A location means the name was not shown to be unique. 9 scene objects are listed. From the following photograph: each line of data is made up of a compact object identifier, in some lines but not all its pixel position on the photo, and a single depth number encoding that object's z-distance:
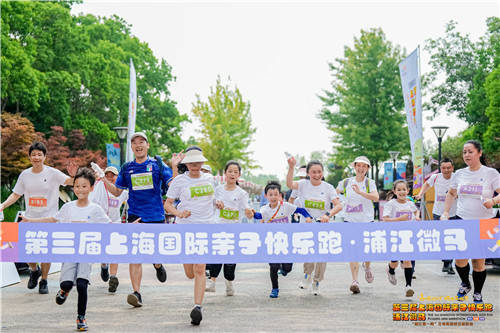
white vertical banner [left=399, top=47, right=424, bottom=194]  15.77
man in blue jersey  8.12
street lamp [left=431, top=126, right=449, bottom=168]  24.34
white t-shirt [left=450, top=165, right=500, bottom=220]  7.75
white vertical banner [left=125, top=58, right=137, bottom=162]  19.31
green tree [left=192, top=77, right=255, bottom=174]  52.22
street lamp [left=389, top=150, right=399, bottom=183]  35.53
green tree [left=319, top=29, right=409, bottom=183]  42.59
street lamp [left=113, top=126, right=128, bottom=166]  24.69
